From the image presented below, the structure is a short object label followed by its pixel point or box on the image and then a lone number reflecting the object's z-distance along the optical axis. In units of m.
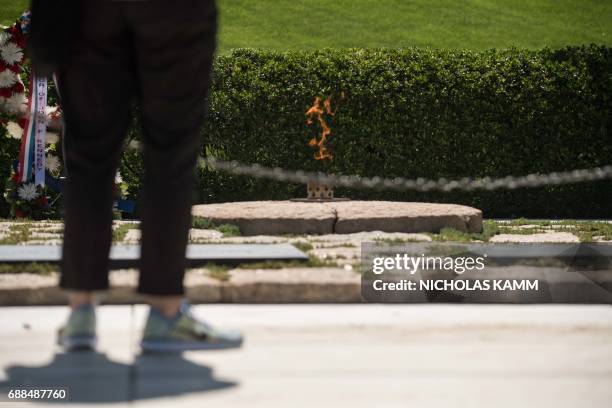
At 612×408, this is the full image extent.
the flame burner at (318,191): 16.56
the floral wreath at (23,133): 17.28
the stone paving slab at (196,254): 8.41
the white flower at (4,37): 17.45
